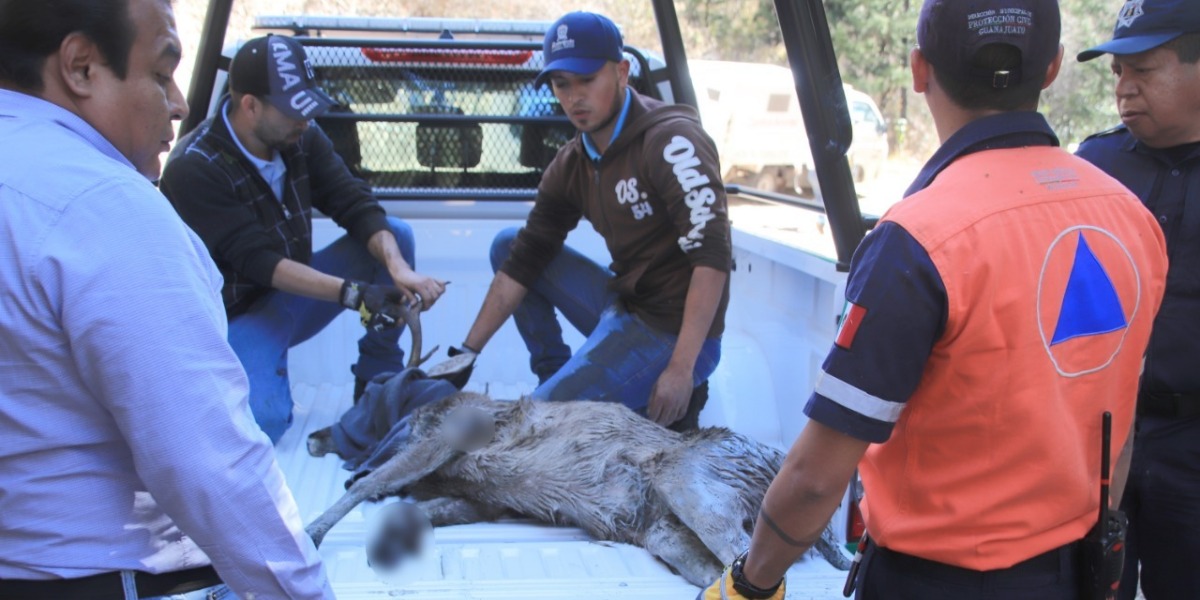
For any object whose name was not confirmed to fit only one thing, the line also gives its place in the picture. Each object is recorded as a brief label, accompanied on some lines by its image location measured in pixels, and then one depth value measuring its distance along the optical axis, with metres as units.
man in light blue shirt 1.39
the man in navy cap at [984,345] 1.61
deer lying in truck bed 2.92
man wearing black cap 4.07
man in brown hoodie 3.76
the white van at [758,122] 15.20
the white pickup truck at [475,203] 3.92
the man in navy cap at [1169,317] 2.57
